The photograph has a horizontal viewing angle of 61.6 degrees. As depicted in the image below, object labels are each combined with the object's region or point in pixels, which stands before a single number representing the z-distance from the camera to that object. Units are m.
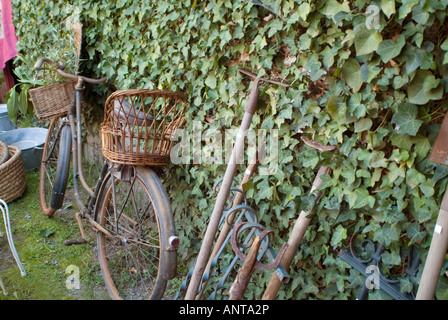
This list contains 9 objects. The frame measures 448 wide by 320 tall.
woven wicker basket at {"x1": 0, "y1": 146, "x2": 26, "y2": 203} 3.76
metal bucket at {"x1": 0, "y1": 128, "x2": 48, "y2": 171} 4.54
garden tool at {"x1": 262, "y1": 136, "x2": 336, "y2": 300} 1.74
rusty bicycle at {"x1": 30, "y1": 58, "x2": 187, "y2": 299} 2.30
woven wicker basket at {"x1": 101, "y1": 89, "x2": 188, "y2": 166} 2.24
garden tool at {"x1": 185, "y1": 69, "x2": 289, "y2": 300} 1.87
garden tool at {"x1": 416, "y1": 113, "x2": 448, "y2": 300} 1.38
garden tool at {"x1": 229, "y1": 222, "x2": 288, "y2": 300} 1.52
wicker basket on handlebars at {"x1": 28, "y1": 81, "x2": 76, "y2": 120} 3.15
